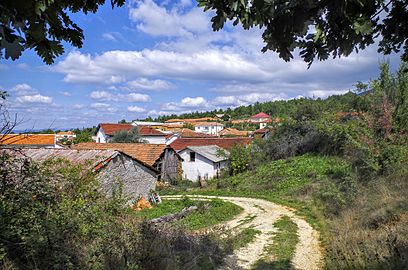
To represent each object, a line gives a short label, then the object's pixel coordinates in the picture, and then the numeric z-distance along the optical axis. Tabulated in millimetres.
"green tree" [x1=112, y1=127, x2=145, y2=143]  42688
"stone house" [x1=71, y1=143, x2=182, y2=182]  27250
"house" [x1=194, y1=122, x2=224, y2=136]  112062
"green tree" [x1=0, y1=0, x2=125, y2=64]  1534
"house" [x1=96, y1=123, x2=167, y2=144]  49844
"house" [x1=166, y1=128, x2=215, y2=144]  55019
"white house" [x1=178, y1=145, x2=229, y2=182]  33969
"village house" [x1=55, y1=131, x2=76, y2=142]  45691
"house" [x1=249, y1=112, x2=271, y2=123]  117012
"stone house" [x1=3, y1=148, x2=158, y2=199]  17047
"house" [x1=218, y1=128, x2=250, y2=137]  79688
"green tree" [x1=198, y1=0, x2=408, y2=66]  2041
